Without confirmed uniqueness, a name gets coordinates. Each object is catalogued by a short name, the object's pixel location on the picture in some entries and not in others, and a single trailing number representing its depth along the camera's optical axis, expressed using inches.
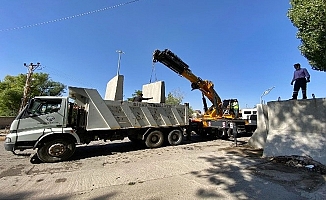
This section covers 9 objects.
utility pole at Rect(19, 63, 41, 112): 743.1
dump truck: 244.8
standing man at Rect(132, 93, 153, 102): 347.0
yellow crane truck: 403.7
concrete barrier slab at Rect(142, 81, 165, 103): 386.9
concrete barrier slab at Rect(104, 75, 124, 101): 328.2
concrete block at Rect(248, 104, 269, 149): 311.3
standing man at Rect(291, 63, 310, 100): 279.1
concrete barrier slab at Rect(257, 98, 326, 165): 228.8
